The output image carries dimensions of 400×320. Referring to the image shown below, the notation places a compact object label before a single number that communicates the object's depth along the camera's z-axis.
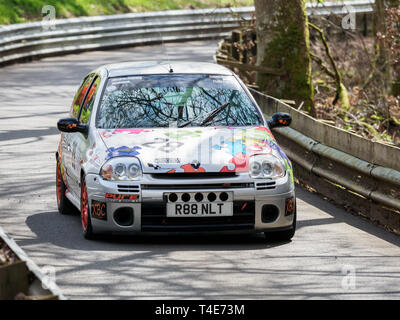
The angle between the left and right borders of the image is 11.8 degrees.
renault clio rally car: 16.43
